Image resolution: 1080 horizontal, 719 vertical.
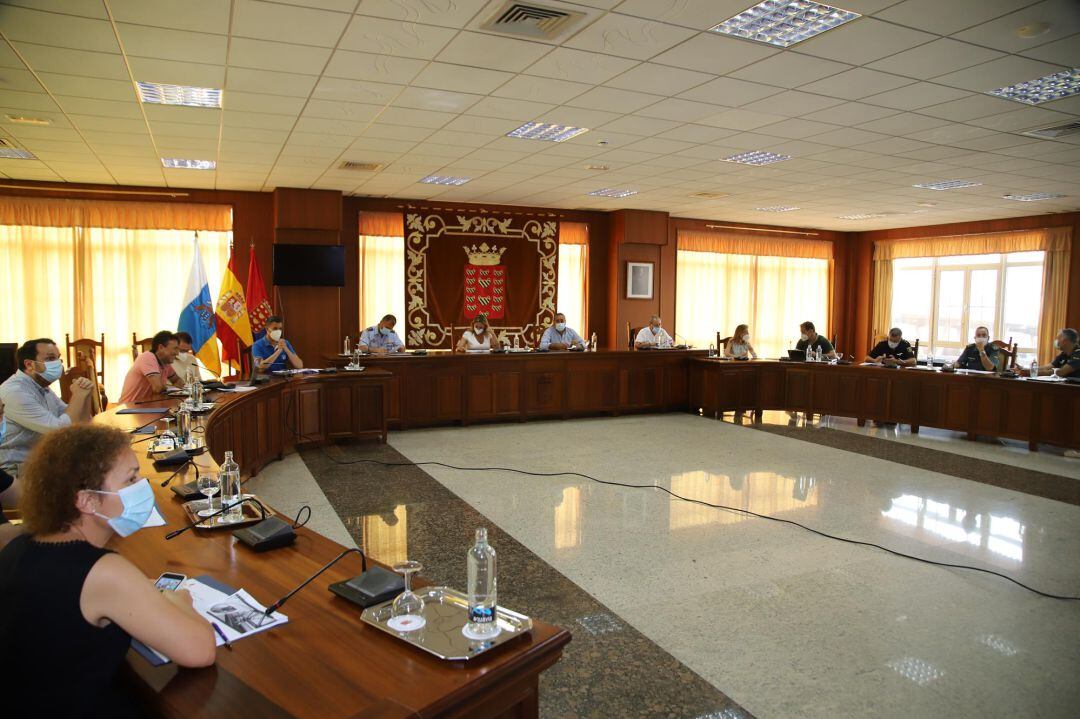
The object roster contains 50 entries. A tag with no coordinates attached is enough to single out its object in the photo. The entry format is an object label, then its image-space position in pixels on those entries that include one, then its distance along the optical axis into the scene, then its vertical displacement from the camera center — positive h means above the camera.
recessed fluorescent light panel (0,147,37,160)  6.78 +1.52
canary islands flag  7.23 -0.17
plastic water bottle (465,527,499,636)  1.63 -0.70
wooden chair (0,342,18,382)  7.72 -0.70
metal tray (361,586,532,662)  1.51 -0.77
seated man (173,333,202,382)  5.92 -0.51
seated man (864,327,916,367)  8.96 -0.47
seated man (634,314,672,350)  9.97 -0.37
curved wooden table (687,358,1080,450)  7.07 -1.01
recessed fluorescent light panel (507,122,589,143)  5.99 +1.63
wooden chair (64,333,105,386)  7.06 -0.48
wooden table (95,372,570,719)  1.33 -0.79
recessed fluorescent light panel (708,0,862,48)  3.53 +1.61
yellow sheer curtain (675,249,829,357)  12.55 +0.32
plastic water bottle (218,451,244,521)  2.40 -0.71
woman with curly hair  1.27 -0.58
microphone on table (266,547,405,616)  1.74 -0.75
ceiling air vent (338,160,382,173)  7.46 +1.59
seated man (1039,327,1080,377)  7.27 -0.43
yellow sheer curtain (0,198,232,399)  8.50 +0.46
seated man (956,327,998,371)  8.03 -0.49
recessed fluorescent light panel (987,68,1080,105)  4.44 +1.59
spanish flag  7.60 -0.15
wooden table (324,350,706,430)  7.98 -0.98
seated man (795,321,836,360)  9.40 -0.39
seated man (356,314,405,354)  8.42 -0.41
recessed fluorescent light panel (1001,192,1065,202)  8.87 +1.63
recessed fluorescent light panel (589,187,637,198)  9.31 +1.67
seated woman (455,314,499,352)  8.83 -0.40
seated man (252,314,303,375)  6.84 -0.50
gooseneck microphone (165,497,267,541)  2.24 -0.76
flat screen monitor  8.95 +0.53
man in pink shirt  5.15 -0.55
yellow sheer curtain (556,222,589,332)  11.40 +0.63
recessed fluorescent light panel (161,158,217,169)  7.35 +1.57
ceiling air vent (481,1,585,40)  3.51 +1.58
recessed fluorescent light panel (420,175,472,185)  8.32 +1.63
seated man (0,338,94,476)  3.66 -0.56
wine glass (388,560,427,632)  1.63 -0.77
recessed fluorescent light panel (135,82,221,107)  4.84 +1.55
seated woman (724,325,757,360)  9.62 -0.47
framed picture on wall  11.49 +0.52
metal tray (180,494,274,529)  2.32 -0.76
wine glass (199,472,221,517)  2.41 -0.72
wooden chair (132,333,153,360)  6.94 -0.53
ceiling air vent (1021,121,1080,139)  5.53 +1.58
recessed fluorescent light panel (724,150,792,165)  6.95 +1.64
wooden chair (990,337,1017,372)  8.17 -0.49
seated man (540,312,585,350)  9.31 -0.39
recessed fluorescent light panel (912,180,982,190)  8.16 +1.62
